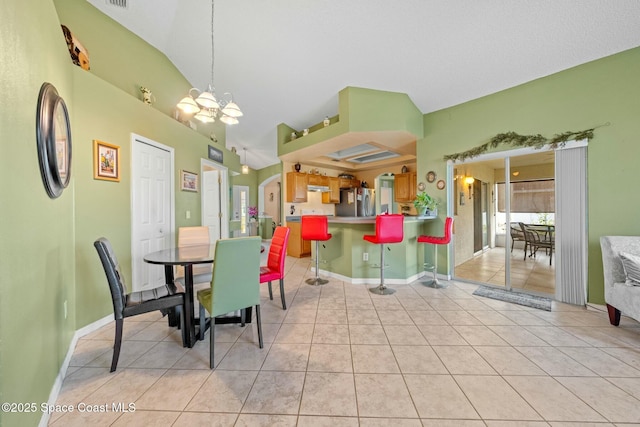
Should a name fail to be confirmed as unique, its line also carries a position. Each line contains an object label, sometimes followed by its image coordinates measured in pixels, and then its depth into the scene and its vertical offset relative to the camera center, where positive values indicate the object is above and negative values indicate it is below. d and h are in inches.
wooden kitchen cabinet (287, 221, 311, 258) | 231.8 -31.0
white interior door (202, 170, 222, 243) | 178.7 +9.3
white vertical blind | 109.3 -6.6
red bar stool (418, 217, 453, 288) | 137.6 -16.5
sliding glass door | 131.7 -6.0
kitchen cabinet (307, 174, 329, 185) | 236.9 +36.4
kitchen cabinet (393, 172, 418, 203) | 239.5 +28.2
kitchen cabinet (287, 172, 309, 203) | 223.1 +27.2
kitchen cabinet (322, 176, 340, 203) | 263.7 +23.9
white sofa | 86.2 -24.2
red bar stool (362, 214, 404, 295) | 125.1 -10.5
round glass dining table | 73.2 -15.0
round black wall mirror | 51.8 +19.1
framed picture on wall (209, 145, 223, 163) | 181.9 +49.6
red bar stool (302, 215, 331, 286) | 137.3 -8.6
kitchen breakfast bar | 146.4 -27.2
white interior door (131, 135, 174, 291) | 113.2 +5.0
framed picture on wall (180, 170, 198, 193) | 147.8 +22.8
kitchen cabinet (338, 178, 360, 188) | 273.6 +38.0
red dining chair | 98.7 -20.8
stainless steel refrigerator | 262.5 +13.5
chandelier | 90.1 +45.4
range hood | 238.8 +27.8
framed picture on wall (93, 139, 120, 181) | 94.6 +23.5
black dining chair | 66.6 -27.5
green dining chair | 69.1 -20.9
